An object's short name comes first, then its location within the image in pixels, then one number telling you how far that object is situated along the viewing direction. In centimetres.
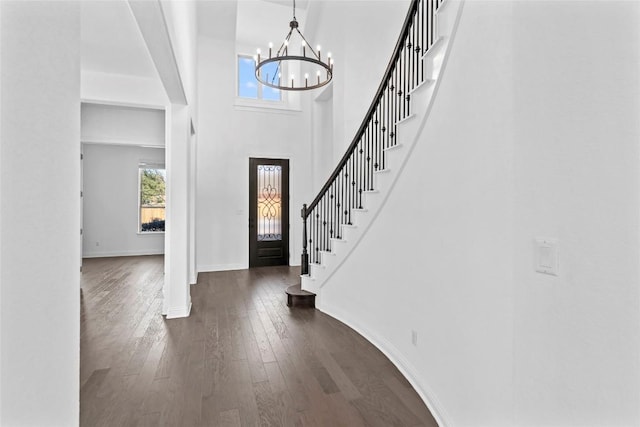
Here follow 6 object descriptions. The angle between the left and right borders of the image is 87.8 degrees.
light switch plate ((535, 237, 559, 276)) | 121
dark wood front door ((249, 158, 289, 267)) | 711
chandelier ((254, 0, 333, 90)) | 734
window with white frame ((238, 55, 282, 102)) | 738
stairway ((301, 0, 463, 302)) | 208
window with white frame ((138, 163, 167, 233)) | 862
